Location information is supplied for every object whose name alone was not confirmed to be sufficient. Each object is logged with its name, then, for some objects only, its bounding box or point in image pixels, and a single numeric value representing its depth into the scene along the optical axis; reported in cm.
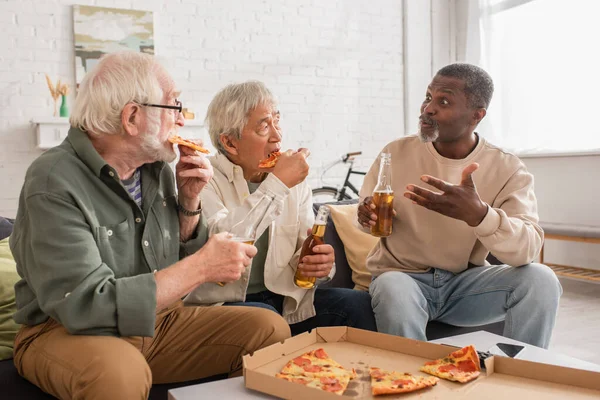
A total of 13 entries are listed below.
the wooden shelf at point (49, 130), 512
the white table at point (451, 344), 121
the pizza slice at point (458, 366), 126
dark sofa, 145
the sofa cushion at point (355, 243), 246
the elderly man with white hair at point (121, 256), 129
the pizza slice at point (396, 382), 117
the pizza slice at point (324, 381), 117
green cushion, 170
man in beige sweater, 191
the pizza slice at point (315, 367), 126
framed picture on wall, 536
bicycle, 627
